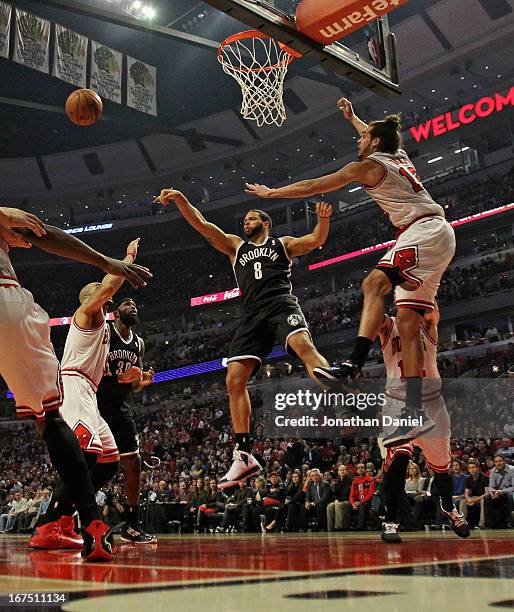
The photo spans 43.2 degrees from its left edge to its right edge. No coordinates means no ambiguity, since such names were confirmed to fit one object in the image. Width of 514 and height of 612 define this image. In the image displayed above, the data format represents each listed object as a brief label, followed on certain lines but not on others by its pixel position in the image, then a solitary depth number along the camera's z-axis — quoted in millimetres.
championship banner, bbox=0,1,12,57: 18422
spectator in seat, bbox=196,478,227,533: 12555
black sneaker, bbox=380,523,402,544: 4607
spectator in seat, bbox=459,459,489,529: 9547
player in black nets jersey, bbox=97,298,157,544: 5883
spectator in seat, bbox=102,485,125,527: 13156
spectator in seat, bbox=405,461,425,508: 10414
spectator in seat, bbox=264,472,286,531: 11383
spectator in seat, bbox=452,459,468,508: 9923
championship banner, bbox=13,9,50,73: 18578
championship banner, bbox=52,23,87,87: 19719
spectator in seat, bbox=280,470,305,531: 11227
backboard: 5918
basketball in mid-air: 6599
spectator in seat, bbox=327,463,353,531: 10508
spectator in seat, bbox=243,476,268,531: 11617
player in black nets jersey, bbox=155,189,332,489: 4957
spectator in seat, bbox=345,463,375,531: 10258
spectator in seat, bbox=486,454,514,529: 9406
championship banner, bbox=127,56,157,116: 22469
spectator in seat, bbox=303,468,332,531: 10850
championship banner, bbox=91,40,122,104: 21062
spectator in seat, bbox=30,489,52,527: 14441
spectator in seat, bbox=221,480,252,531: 11984
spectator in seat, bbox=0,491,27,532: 15641
